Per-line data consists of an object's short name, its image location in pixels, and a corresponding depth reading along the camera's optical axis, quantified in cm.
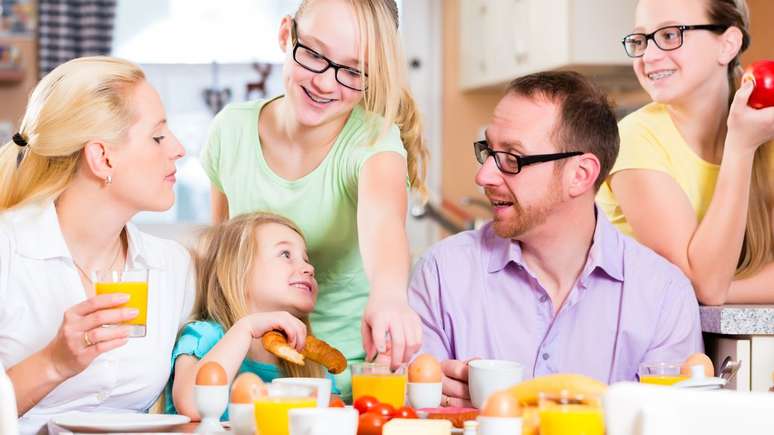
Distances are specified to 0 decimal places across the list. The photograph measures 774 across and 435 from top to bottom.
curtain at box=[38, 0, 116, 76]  589
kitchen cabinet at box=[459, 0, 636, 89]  446
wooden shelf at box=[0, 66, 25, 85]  598
